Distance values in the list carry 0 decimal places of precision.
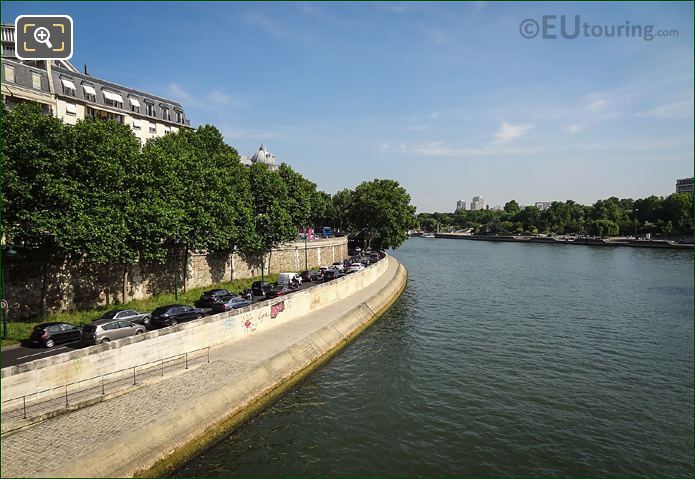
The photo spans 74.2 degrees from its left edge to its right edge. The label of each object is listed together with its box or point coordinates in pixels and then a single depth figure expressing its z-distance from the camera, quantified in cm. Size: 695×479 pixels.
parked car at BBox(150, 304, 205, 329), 2933
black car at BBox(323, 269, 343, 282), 5409
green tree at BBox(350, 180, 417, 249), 9300
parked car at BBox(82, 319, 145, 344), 2478
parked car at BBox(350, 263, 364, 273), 6215
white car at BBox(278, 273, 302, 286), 4841
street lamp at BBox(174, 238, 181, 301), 4008
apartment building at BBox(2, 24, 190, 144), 5066
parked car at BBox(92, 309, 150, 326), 2884
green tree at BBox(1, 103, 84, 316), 2825
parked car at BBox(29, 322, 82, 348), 2495
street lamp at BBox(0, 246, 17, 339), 2960
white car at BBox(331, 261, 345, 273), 6261
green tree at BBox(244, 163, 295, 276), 5375
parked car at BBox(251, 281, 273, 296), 4328
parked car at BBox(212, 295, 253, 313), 3481
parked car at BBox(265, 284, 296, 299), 4212
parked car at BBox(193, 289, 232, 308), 3666
